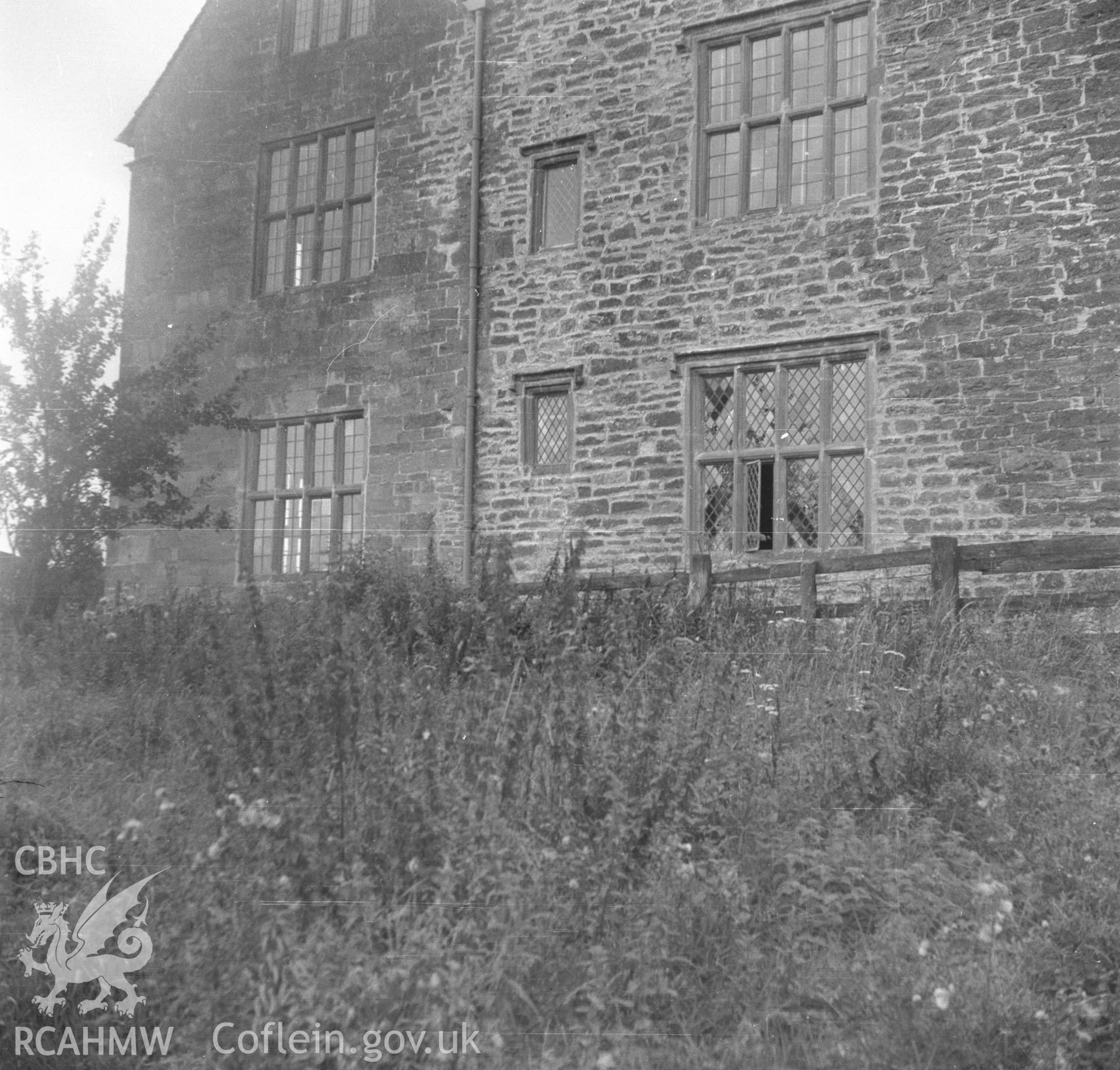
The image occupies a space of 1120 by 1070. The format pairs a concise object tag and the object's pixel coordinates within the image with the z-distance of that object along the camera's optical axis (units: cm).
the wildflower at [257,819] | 411
